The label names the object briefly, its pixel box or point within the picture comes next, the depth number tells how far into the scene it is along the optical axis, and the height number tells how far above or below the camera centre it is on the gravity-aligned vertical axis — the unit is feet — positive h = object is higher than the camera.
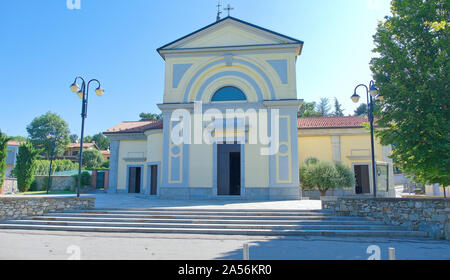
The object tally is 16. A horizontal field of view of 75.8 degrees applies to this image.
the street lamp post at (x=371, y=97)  34.68 +10.11
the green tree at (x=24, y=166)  94.58 +2.25
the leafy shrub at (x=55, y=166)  120.16 +3.08
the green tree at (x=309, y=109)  158.51 +38.67
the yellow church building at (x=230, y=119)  57.67 +11.42
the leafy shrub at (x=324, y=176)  58.80 -0.22
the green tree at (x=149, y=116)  194.90 +39.17
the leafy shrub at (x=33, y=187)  101.09 -4.87
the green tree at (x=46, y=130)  193.67 +28.87
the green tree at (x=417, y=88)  30.09 +9.50
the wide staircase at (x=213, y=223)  30.99 -5.70
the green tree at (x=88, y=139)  264.31 +31.43
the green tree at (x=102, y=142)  263.27 +28.59
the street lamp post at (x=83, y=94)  42.28 +11.69
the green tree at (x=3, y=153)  64.35 +4.50
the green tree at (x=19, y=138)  231.75 +28.15
